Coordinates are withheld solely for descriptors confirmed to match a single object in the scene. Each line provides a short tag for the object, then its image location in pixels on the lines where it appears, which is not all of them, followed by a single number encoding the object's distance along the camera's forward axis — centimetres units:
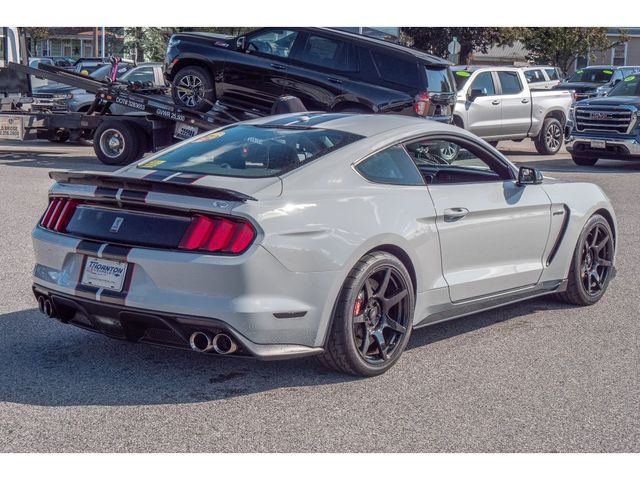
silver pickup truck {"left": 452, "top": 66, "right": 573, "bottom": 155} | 2086
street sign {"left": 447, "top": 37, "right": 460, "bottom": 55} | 4156
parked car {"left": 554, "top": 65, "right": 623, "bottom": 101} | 3597
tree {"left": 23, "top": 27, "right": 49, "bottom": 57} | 6762
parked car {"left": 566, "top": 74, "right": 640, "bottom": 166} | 1981
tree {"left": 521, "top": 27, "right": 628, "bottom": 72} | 5298
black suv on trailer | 1642
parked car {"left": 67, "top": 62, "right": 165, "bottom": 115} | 2253
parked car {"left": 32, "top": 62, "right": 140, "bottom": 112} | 2190
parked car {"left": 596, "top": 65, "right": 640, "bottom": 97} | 3328
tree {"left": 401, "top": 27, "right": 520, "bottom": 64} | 4000
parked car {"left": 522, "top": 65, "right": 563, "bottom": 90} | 2620
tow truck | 1719
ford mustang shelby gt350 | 519
